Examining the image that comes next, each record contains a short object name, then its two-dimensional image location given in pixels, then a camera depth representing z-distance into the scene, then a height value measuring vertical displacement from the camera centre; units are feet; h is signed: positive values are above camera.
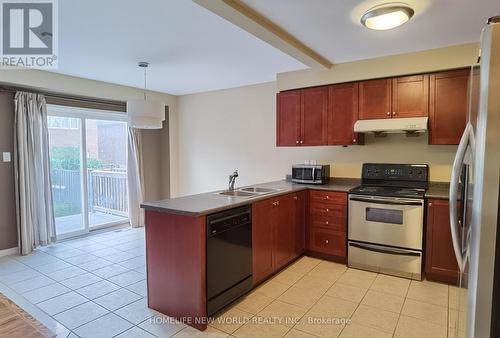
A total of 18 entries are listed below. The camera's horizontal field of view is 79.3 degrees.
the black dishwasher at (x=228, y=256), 7.77 -2.83
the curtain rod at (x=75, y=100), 13.25 +2.80
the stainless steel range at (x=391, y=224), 10.32 -2.53
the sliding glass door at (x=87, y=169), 15.43 -0.82
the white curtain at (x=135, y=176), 17.79 -1.30
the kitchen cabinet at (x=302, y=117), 13.10 +1.65
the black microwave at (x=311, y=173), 13.00 -0.88
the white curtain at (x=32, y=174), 13.24 -0.87
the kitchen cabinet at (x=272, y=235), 9.60 -2.83
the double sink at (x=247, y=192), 10.55 -1.41
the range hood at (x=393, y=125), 10.77 +1.04
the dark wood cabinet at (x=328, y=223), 11.75 -2.80
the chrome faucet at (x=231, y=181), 10.92 -0.99
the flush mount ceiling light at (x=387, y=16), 7.50 +3.54
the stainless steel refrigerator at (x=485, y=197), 3.40 -0.52
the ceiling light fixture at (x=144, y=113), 10.80 +1.48
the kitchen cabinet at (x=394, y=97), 11.05 +2.14
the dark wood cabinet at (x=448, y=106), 10.41 +1.67
